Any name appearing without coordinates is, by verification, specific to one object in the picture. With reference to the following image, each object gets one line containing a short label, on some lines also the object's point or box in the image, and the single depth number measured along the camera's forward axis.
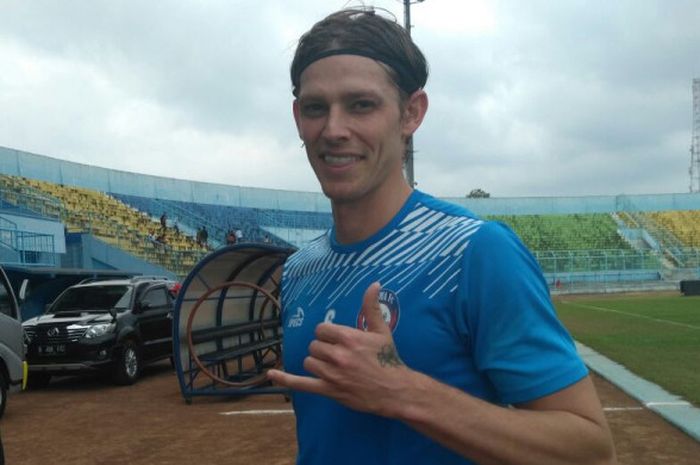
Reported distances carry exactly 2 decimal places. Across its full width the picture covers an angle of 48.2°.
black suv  12.96
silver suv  10.11
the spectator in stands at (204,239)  36.81
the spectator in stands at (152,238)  32.33
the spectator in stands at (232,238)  30.47
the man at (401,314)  1.52
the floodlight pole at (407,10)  22.80
